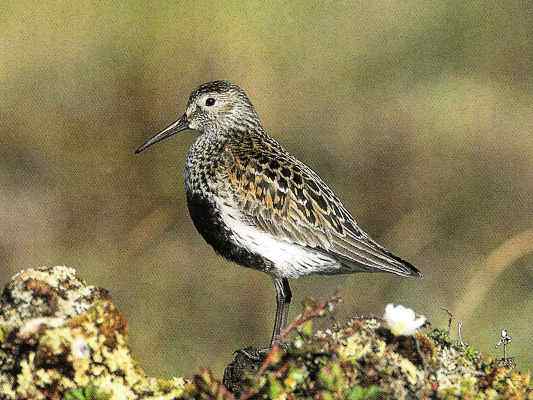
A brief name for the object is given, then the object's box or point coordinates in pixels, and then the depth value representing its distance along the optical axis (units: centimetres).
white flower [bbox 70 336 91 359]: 730
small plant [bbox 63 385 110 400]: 714
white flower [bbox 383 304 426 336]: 762
